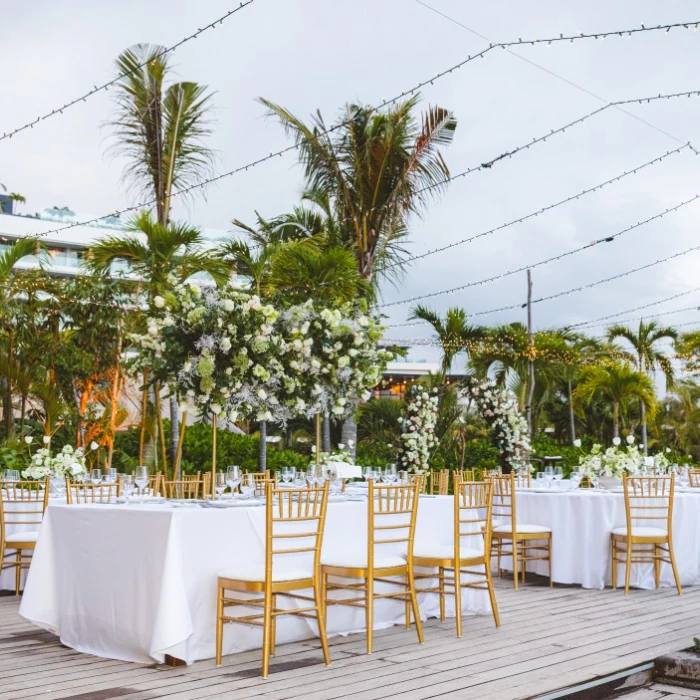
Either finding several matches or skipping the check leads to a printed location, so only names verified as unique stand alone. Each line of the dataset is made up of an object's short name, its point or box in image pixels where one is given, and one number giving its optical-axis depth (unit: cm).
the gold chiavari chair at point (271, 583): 480
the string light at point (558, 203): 1123
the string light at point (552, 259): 1266
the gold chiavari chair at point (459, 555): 577
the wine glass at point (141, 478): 577
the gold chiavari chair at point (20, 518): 712
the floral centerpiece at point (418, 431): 1131
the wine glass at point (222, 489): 604
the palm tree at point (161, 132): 1229
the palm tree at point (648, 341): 2142
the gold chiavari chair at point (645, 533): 752
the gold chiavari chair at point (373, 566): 532
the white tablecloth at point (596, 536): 790
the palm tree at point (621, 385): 1866
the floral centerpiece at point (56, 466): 773
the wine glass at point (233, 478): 589
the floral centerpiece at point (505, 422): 1284
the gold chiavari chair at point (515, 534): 763
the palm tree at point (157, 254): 1016
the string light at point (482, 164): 784
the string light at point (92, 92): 770
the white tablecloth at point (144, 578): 486
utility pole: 1945
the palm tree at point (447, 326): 1617
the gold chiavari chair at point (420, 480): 575
